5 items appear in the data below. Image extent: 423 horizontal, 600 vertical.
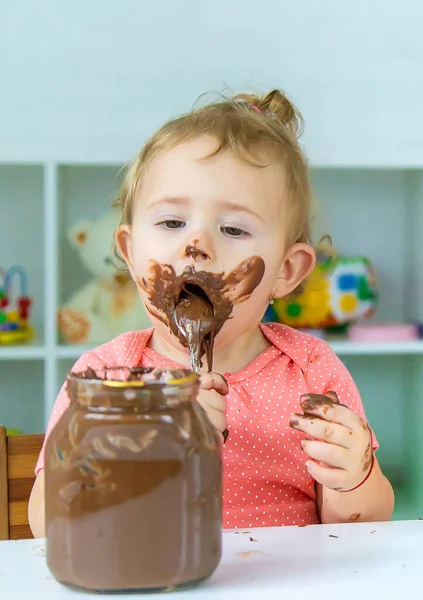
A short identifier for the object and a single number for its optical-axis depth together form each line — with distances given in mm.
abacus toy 2137
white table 816
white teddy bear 2089
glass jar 800
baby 1141
